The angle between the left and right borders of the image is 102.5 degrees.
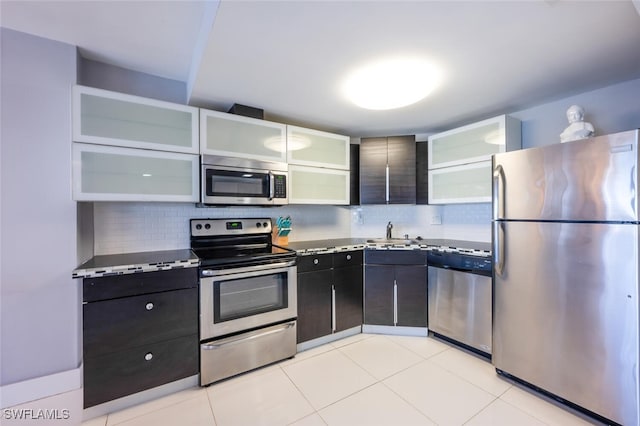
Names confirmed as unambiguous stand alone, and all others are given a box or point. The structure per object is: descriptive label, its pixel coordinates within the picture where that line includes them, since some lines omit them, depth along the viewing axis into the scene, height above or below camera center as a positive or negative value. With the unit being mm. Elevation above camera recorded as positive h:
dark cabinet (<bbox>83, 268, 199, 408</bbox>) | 1578 -784
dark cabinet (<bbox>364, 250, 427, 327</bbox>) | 2611 -785
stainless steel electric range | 1890 -727
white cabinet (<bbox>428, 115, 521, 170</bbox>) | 2320 +683
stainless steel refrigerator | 1428 -379
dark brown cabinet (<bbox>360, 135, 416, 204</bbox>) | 2945 +484
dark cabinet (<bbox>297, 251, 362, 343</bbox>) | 2354 -790
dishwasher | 2184 -777
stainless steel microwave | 2064 +265
